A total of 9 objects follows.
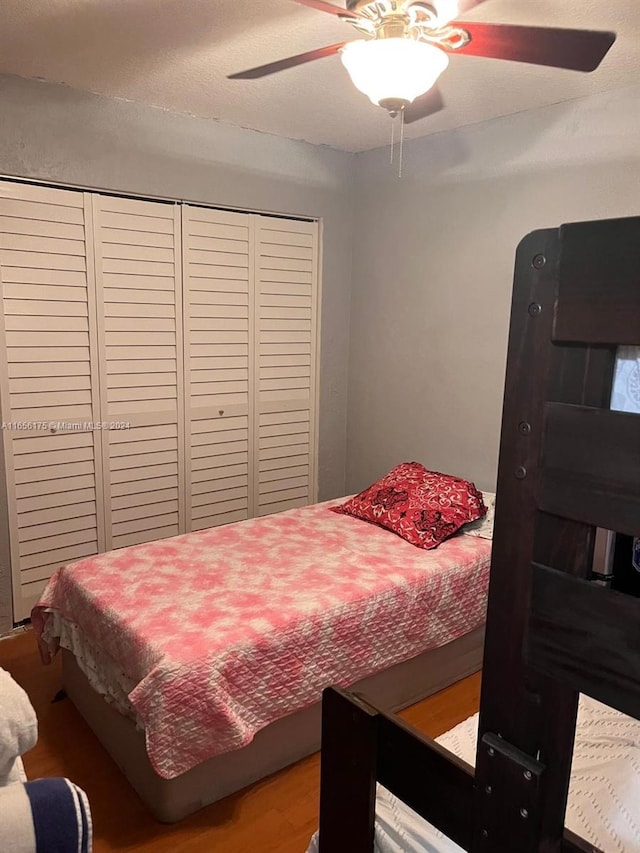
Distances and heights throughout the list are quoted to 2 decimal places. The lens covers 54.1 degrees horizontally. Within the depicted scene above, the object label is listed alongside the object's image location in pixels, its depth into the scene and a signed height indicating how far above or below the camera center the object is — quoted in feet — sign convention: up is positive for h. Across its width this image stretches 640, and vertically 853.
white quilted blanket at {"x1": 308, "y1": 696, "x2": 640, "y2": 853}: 3.98 -3.16
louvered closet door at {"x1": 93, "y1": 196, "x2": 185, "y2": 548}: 9.87 -0.61
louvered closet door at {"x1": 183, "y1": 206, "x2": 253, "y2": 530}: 10.77 -0.59
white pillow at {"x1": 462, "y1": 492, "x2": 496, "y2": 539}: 9.37 -2.85
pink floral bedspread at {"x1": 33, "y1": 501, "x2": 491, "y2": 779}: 5.84 -3.05
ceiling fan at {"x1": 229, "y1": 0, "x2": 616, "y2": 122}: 5.37 +2.77
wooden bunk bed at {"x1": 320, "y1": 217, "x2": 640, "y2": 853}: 2.16 -0.74
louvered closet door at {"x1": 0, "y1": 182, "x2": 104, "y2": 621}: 9.03 -0.88
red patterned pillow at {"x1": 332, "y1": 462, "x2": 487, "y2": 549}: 9.10 -2.57
